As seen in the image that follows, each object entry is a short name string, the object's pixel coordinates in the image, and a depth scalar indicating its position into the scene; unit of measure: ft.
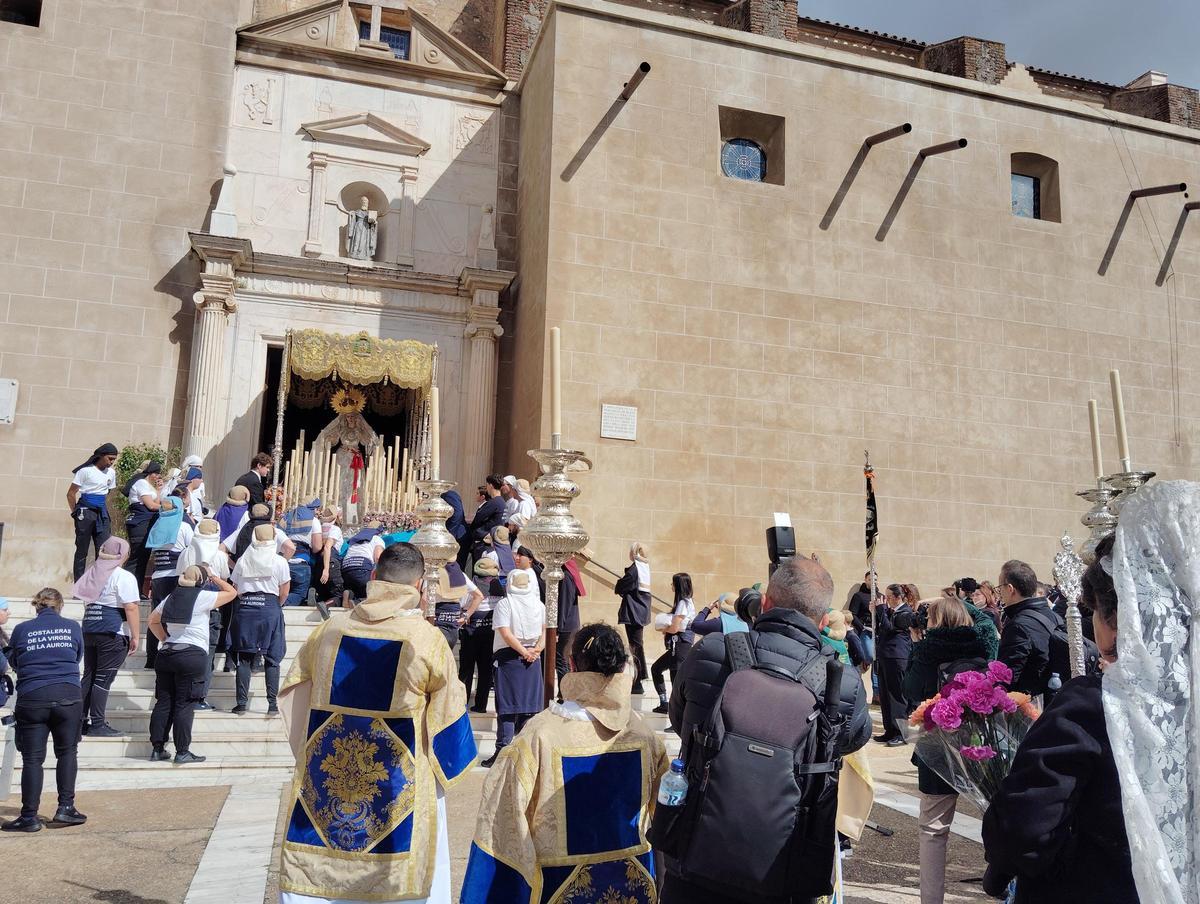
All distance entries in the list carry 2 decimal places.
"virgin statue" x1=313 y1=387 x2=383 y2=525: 48.85
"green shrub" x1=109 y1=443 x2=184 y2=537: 44.19
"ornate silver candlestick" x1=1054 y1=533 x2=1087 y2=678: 16.70
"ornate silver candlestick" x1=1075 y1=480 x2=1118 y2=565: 17.89
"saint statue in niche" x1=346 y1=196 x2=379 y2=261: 51.96
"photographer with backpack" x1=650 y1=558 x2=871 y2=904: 8.90
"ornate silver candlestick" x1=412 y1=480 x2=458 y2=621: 18.81
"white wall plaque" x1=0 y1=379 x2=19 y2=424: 46.65
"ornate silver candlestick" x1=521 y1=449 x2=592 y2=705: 14.26
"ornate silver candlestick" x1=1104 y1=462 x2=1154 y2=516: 17.31
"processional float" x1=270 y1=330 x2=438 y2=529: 46.21
